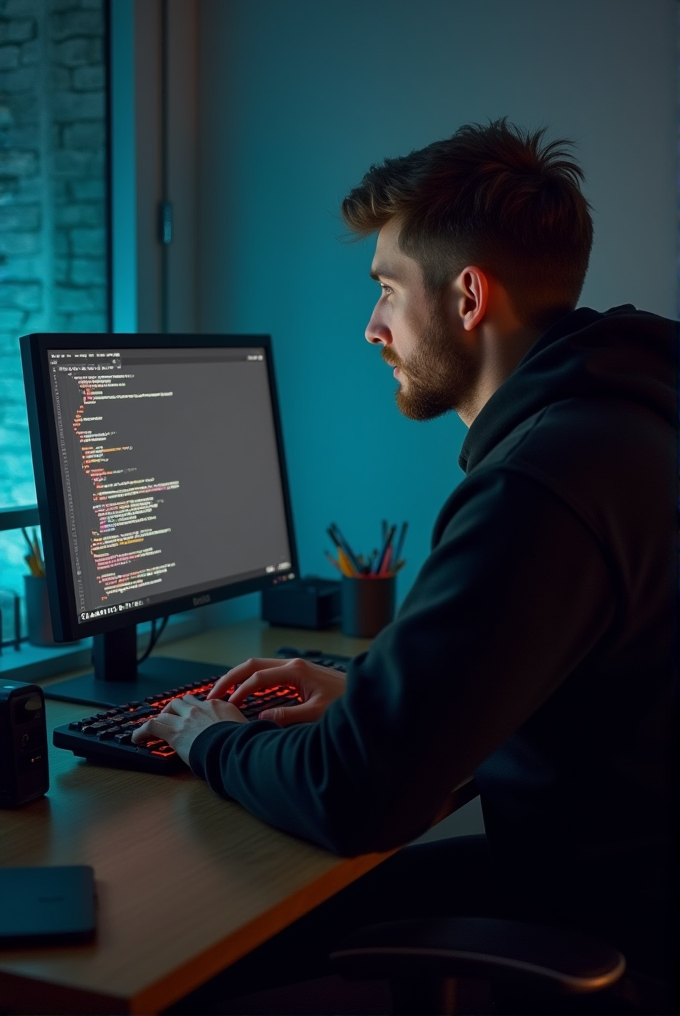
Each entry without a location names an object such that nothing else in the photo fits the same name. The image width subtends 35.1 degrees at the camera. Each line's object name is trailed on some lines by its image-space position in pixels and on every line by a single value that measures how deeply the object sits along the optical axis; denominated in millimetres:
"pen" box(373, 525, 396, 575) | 1971
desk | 800
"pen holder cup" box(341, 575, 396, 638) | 1910
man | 931
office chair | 847
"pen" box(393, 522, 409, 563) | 2045
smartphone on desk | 836
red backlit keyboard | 1228
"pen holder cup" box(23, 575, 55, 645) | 1790
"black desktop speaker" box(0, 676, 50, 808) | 1119
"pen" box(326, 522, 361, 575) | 1962
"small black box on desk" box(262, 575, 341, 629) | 1977
